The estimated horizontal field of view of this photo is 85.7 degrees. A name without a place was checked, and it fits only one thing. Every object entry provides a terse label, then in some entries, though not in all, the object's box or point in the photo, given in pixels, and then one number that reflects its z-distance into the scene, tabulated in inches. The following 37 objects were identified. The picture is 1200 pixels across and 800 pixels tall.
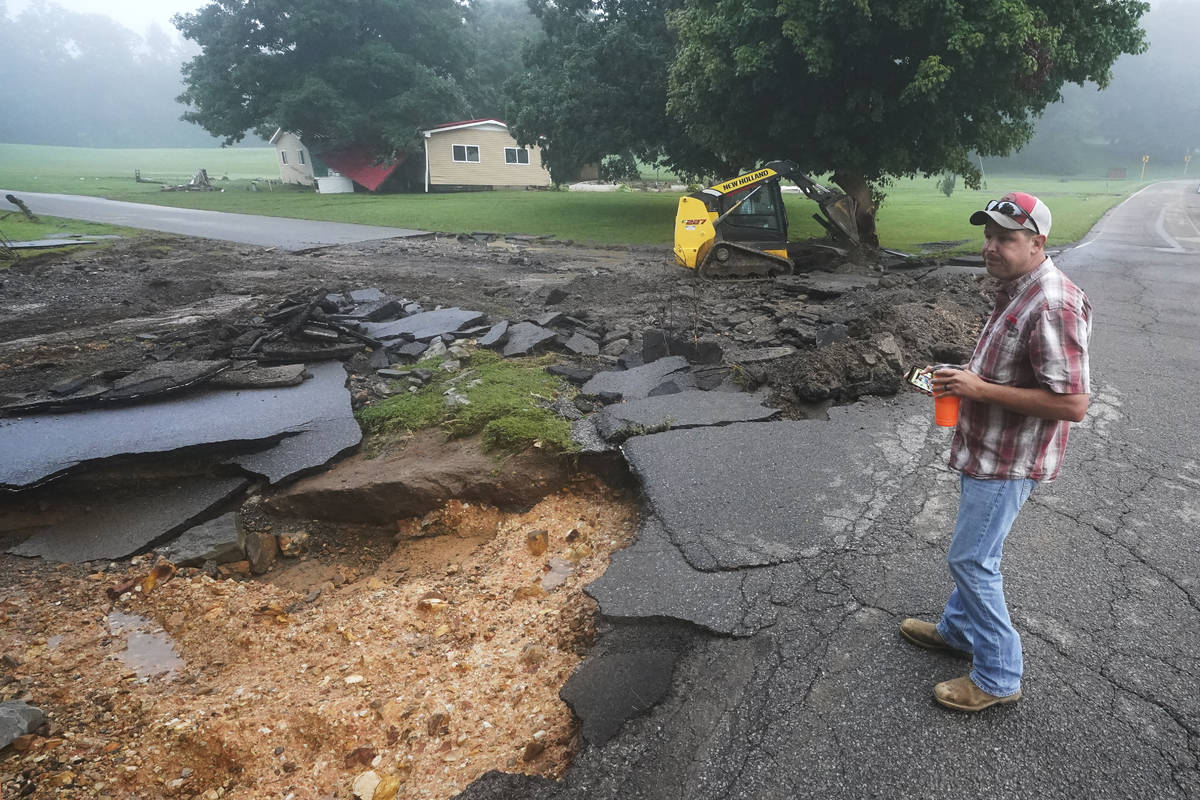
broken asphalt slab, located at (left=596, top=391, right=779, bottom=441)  213.3
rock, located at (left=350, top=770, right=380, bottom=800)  106.3
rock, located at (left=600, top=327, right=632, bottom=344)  334.0
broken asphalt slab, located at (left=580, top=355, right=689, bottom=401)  254.0
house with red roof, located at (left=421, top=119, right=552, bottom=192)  1562.5
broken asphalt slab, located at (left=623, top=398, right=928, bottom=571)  153.8
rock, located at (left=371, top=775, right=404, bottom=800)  105.7
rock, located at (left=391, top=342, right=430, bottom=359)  308.5
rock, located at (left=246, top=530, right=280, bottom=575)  181.6
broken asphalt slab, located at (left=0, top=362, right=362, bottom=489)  198.5
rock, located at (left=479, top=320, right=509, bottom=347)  322.0
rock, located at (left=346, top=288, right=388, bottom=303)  400.5
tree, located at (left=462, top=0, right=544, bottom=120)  1820.9
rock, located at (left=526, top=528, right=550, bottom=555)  173.9
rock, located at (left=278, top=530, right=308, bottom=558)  189.6
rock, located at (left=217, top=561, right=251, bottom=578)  176.9
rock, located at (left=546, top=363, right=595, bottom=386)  273.7
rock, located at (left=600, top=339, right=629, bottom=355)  316.8
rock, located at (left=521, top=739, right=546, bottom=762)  106.4
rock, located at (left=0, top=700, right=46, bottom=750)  115.4
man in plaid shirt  89.6
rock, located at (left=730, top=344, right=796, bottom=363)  280.5
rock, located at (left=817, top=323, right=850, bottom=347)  294.2
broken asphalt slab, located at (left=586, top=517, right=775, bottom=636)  129.0
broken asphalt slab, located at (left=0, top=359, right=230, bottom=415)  231.5
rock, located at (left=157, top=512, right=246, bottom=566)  176.6
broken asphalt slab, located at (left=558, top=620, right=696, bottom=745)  110.3
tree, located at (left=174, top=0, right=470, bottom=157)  1526.8
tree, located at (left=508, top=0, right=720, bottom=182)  833.5
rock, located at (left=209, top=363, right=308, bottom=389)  258.1
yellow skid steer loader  496.1
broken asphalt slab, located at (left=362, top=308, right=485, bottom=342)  332.5
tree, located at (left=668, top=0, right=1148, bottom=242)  455.5
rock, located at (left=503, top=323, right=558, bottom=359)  309.7
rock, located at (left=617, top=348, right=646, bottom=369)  291.7
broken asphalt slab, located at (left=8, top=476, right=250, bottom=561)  178.1
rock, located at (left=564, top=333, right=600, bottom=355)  315.6
